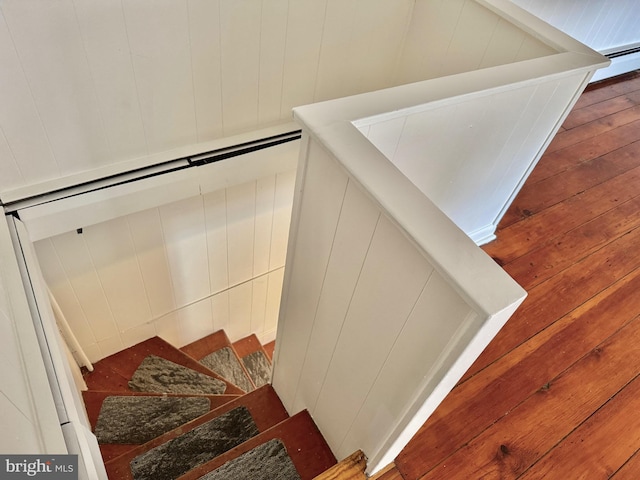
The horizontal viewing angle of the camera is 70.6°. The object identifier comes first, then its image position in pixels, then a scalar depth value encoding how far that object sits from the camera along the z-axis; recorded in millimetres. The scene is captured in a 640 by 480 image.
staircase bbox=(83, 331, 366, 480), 1463
